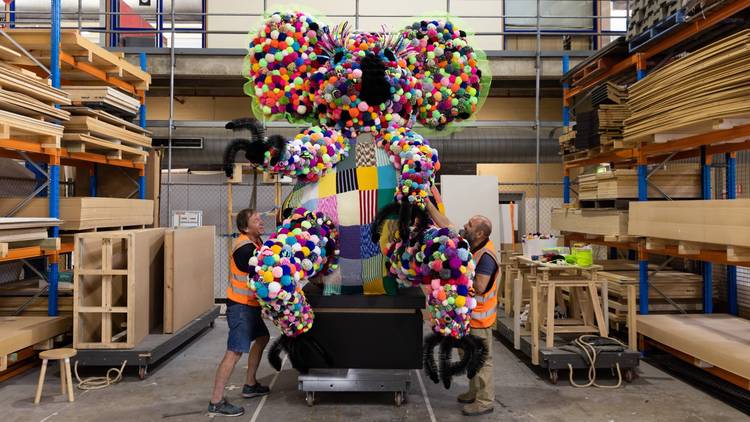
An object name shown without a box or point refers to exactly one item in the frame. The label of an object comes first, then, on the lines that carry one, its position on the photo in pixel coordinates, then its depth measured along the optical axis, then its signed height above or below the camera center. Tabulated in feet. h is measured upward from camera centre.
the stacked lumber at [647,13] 17.83 +7.00
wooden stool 14.15 -4.02
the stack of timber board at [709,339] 14.30 -3.63
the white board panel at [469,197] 26.45 +0.93
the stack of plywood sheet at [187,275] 18.76 -2.24
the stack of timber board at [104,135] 19.34 +3.09
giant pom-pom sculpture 10.91 +1.59
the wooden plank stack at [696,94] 14.06 +3.56
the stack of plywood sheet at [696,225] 13.52 -0.23
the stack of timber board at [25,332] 15.55 -3.59
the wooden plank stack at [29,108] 15.53 +3.27
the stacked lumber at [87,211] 18.39 +0.15
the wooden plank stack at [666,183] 20.25 +1.24
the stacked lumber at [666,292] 20.21 -2.88
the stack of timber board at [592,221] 20.53 -0.20
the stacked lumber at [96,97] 20.94 +4.61
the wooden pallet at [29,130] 15.25 +2.59
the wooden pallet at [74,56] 19.21 +6.05
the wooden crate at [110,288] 16.28 -2.24
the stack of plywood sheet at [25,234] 15.45 -0.57
